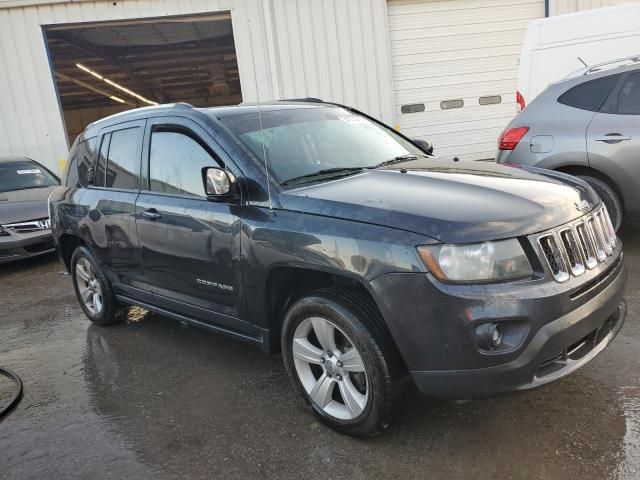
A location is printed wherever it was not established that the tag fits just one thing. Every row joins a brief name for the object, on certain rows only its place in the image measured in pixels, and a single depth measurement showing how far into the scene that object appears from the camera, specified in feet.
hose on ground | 11.18
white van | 22.58
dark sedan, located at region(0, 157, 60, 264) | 23.02
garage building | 32.30
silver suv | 16.15
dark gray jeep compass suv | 7.50
